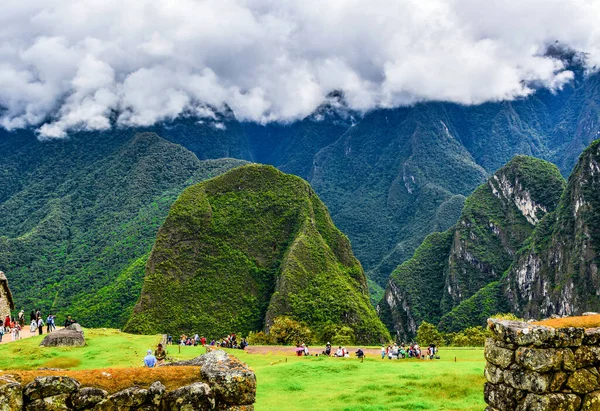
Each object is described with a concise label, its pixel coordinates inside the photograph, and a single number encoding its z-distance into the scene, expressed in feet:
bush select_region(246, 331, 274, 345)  183.61
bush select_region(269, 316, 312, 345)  180.34
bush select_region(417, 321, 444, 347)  210.18
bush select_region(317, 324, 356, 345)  189.37
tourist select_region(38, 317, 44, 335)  124.86
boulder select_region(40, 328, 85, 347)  106.83
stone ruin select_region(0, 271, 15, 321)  122.21
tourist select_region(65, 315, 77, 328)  124.67
